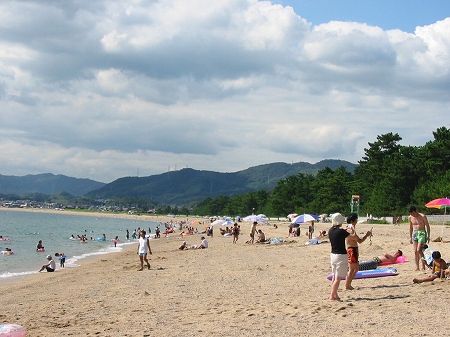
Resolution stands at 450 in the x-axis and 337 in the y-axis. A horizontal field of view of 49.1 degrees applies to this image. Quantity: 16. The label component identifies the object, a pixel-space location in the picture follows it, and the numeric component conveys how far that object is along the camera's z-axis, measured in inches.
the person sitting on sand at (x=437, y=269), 391.9
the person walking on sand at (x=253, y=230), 1142.3
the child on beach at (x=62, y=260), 991.6
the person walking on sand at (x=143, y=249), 725.3
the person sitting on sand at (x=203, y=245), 1163.1
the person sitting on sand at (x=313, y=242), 977.0
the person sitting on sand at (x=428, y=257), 416.6
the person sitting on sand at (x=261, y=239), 1173.1
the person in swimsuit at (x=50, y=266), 922.1
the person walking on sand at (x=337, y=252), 354.8
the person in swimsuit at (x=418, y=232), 462.9
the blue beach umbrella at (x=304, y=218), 1095.3
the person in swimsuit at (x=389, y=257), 522.0
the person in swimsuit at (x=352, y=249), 383.2
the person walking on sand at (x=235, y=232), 1305.4
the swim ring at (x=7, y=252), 1317.7
